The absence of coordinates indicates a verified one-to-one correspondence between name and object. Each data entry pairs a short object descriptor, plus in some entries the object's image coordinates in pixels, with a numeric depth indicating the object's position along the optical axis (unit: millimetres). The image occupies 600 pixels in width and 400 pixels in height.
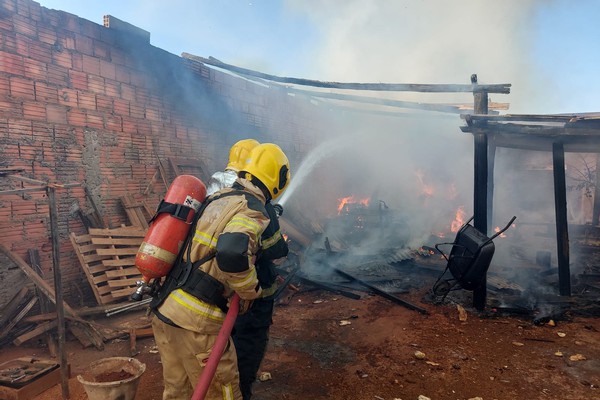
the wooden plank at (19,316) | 5132
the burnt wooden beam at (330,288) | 7160
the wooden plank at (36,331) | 5035
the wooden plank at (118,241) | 6223
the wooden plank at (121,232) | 6316
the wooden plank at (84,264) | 5852
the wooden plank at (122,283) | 5965
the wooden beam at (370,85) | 6711
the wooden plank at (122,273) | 6047
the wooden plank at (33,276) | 5168
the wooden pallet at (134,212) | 7082
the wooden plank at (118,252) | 6145
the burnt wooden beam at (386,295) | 6345
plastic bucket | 3076
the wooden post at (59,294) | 3674
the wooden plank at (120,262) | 6094
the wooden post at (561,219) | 6668
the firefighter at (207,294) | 2545
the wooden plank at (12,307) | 5273
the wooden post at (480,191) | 6359
